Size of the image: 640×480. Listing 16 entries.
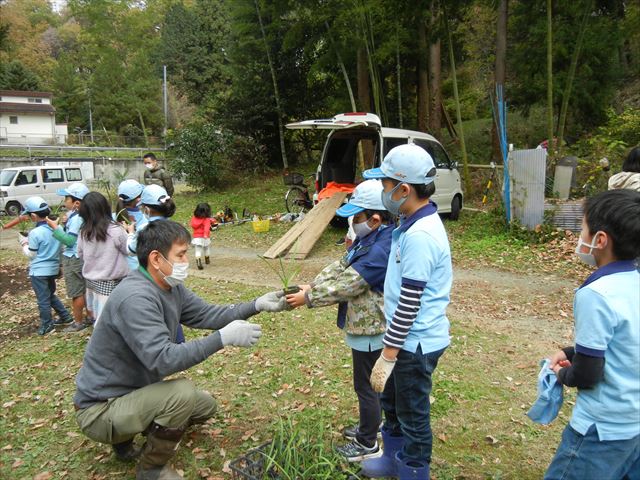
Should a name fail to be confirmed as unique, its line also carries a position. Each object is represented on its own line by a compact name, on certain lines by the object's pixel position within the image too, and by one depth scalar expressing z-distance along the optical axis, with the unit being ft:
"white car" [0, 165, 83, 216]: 50.34
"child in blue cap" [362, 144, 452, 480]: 7.16
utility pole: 126.21
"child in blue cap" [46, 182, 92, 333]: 16.38
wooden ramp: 27.92
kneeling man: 8.35
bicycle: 38.24
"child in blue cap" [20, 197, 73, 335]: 17.25
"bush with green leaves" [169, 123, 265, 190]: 53.67
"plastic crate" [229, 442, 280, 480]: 8.03
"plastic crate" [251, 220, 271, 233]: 35.09
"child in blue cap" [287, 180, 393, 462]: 8.64
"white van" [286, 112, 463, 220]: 29.12
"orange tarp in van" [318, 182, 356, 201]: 32.45
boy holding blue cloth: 5.64
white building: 126.21
